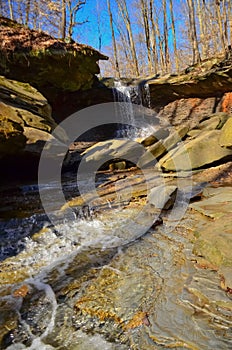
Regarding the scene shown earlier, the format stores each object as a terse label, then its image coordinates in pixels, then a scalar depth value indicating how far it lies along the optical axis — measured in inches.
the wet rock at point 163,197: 180.9
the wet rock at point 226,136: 262.6
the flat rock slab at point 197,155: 263.6
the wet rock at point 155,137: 368.8
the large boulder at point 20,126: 213.6
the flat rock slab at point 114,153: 341.1
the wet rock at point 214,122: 342.8
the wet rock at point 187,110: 533.6
